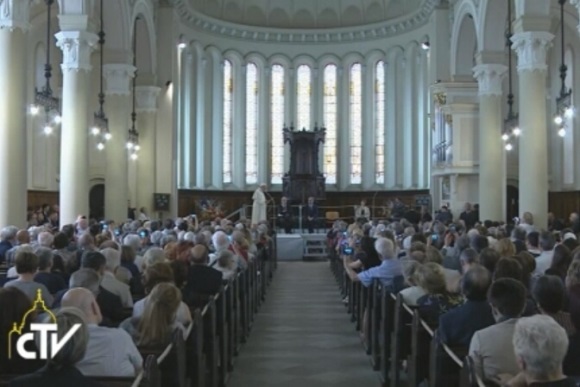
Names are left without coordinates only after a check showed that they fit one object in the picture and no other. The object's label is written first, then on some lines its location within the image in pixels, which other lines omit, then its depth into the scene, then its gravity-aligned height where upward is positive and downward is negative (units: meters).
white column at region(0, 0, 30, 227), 12.33 +1.68
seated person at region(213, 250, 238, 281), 9.20 -0.78
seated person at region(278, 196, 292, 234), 26.48 -0.55
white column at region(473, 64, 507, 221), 19.58 +1.62
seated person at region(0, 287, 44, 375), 4.39 -0.74
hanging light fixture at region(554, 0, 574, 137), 15.51 +2.65
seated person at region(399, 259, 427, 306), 6.96 -0.83
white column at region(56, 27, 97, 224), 16.22 +1.82
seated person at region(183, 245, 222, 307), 7.81 -0.85
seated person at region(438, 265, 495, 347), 5.09 -0.80
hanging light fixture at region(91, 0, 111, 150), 18.39 +2.25
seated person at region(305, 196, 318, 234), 26.73 -0.41
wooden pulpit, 29.86 +1.53
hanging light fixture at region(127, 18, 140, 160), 23.06 +2.29
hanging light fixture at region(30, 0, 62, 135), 15.27 +2.92
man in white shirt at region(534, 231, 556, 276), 8.83 -0.62
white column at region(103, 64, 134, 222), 20.16 +1.82
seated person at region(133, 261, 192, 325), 6.04 -0.66
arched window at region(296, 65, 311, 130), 33.84 +5.27
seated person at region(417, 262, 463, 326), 6.25 -0.83
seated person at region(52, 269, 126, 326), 5.48 -0.82
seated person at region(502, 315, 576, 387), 3.28 -0.69
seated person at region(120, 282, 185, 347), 5.05 -0.81
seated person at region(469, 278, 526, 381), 4.34 -0.84
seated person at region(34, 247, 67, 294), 6.98 -0.71
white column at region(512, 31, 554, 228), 15.69 +1.78
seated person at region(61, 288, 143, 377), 4.27 -0.89
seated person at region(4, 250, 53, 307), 6.53 -0.58
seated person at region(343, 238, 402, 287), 8.82 -0.79
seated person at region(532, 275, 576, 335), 4.69 -0.61
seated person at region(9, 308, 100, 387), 3.27 -0.76
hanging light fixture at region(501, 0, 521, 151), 17.35 +2.25
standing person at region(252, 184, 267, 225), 22.70 -0.06
